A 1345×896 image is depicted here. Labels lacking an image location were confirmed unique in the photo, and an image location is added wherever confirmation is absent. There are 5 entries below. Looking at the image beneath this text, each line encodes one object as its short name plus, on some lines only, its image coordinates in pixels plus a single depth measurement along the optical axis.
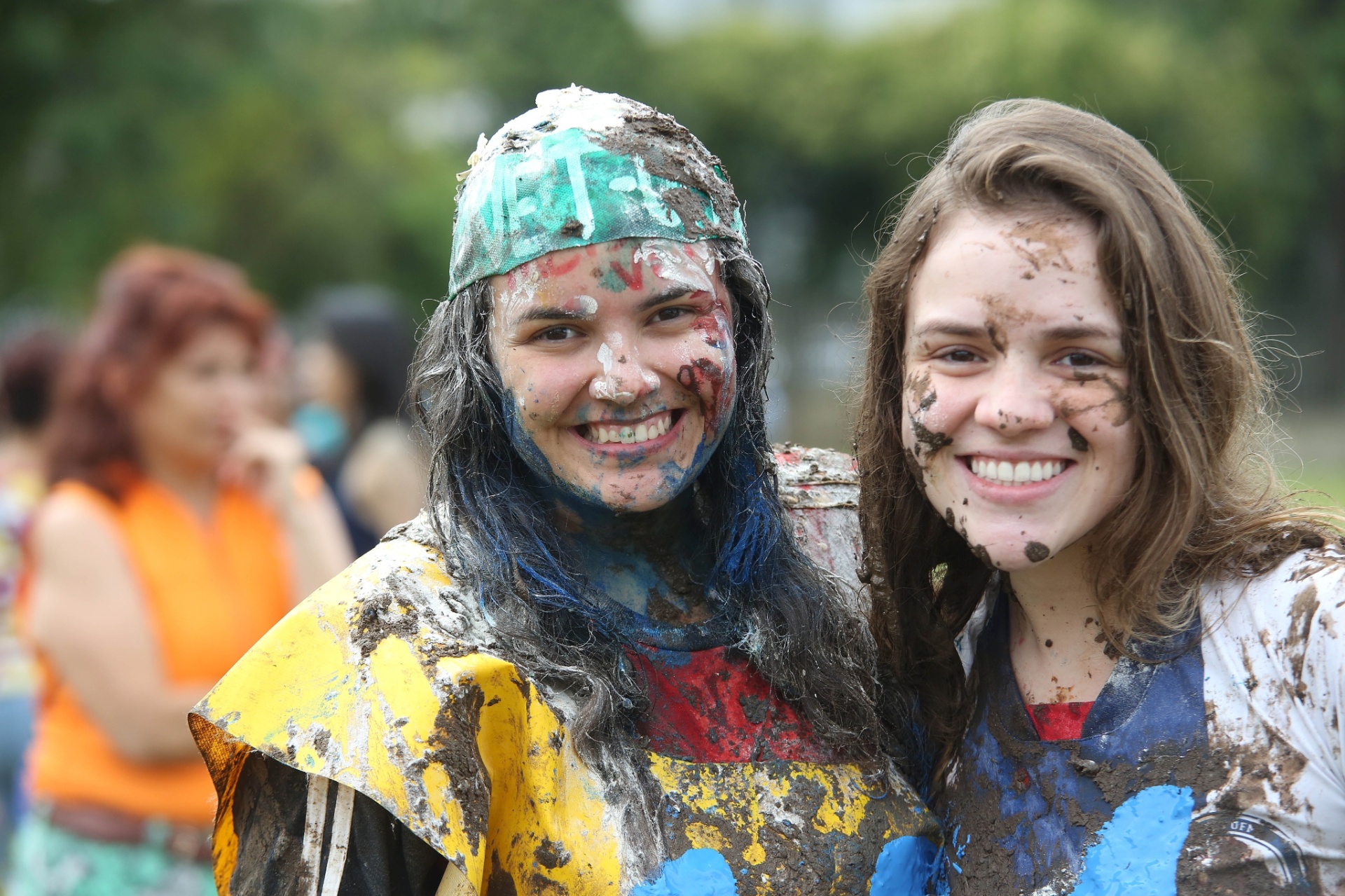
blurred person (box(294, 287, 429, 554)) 4.99
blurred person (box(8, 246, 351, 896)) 3.42
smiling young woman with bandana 1.92
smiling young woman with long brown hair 1.82
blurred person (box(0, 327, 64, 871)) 5.12
